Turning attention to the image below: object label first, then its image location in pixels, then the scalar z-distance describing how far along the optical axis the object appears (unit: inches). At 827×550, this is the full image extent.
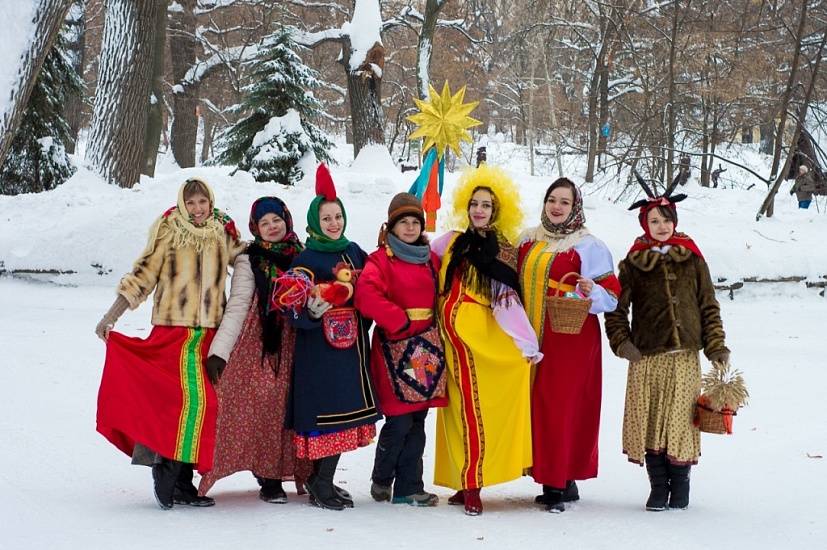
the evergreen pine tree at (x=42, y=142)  598.2
